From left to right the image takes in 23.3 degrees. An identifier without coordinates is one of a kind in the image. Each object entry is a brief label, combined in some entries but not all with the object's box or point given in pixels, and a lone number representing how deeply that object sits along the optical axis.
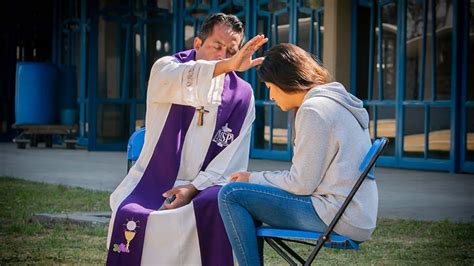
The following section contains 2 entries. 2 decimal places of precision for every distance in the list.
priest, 5.52
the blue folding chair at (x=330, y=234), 4.80
